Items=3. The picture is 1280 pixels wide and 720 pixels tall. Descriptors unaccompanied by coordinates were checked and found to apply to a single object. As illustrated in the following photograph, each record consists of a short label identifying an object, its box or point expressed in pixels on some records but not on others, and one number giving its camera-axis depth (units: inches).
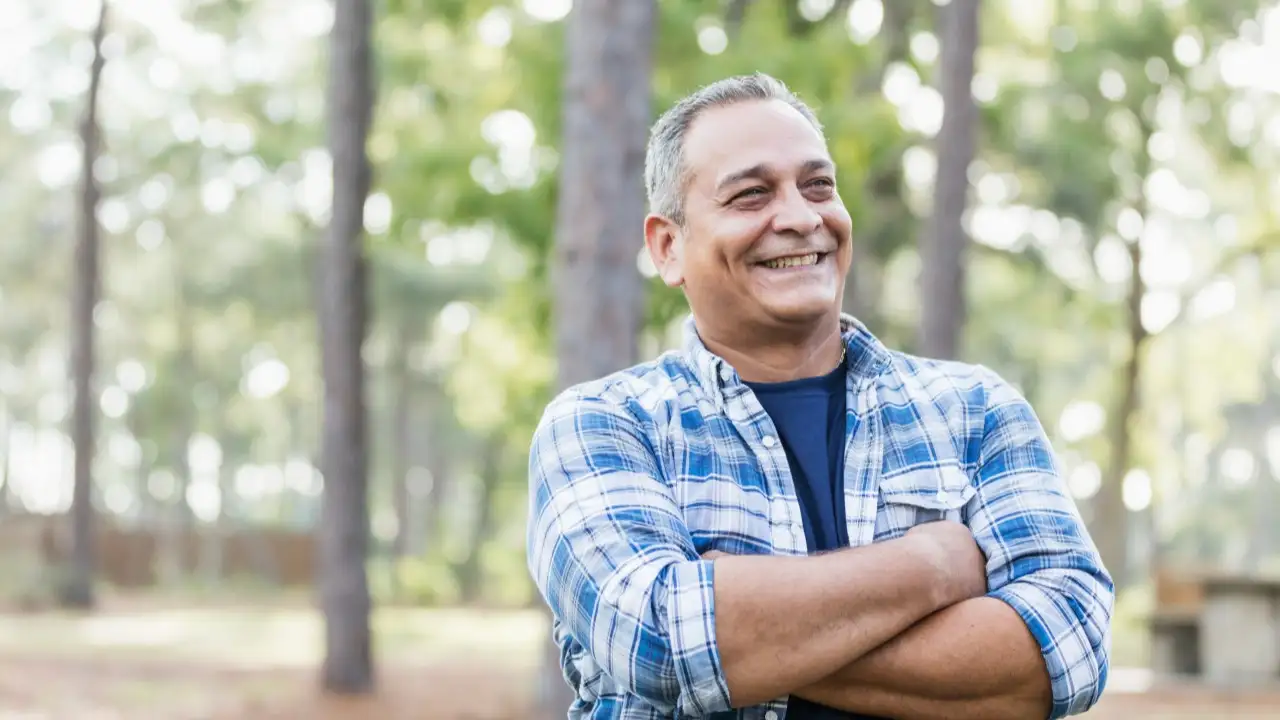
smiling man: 92.0
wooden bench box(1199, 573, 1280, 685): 586.2
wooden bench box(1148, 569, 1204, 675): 637.9
